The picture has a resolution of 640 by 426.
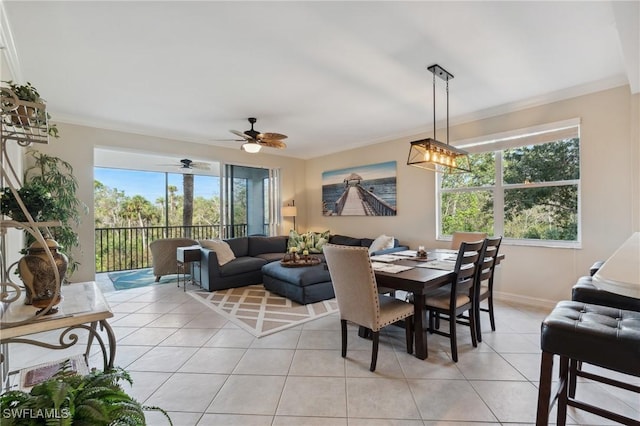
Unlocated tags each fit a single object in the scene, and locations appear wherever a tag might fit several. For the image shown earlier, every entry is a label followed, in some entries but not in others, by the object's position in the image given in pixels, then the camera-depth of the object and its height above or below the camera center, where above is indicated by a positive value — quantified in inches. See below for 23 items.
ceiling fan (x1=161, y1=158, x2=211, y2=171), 248.8 +45.9
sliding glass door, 260.3 +11.7
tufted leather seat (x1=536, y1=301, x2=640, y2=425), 46.0 -22.5
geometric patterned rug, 121.6 -47.1
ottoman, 145.5 -37.2
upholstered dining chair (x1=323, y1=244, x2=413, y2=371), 84.2 -26.1
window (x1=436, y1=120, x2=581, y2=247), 136.6 +12.5
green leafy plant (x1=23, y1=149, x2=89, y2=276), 143.4 +15.8
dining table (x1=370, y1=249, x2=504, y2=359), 85.0 -21.0
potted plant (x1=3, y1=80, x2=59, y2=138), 47.8 +17.9
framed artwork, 207.8 +17.6
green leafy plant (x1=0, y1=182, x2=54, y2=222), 43.4 +2.2
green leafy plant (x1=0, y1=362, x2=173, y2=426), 29.8 -21.1
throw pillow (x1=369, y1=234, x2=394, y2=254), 184.9 -20.5
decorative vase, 43.9 -9.6
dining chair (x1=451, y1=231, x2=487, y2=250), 138.7 -13.0
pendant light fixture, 109.0 +24.9
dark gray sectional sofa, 148.5 -33.2
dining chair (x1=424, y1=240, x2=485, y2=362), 91.0 -29.1
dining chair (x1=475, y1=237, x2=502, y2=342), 100.3 -23.1
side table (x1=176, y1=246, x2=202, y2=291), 180.2 -26.4
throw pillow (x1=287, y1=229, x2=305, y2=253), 216.9 -21.0
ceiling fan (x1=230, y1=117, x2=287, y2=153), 158.8 +42.1
